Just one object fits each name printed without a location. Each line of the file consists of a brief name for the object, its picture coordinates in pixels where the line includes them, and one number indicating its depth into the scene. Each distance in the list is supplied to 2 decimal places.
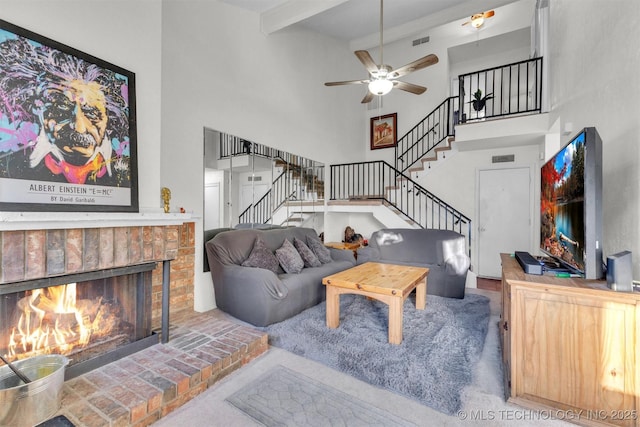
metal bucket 1.38
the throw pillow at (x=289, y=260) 3.55
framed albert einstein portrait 1.61
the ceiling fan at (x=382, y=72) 3.27
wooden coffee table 2.52
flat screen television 1.57
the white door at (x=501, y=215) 5.22
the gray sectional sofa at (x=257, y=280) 2.83
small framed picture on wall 6.91
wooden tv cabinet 1.47
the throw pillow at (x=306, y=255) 3.89
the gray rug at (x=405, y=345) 1.97
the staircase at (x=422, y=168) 5.56
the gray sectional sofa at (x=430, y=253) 3.88
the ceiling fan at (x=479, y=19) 5.66
